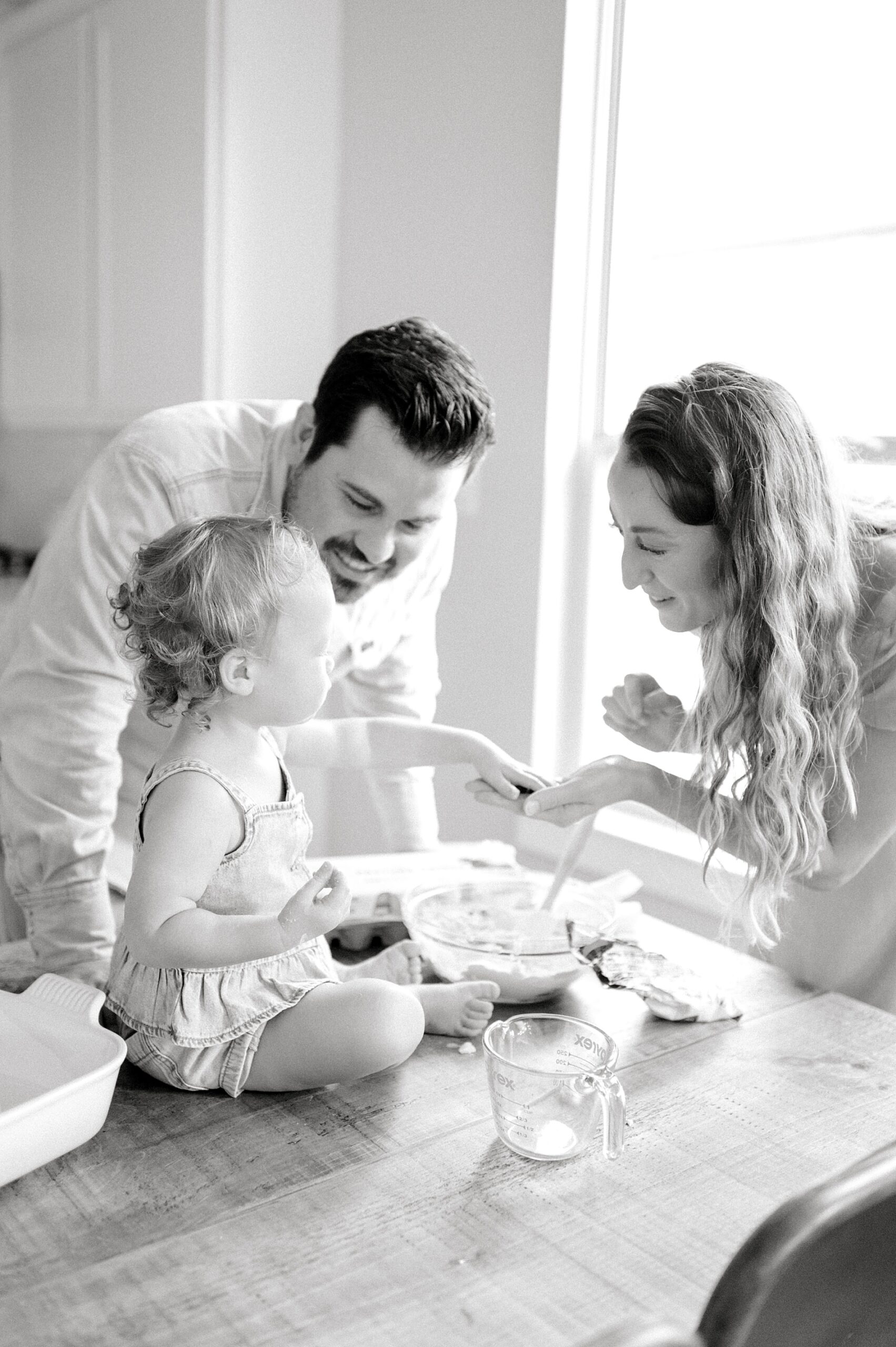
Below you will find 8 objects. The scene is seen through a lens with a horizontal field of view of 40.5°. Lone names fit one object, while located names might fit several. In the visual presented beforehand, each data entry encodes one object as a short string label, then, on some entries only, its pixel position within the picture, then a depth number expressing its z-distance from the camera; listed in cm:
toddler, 111
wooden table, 82
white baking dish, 94
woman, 132
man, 146
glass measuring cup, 104
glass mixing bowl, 134
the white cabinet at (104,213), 293
